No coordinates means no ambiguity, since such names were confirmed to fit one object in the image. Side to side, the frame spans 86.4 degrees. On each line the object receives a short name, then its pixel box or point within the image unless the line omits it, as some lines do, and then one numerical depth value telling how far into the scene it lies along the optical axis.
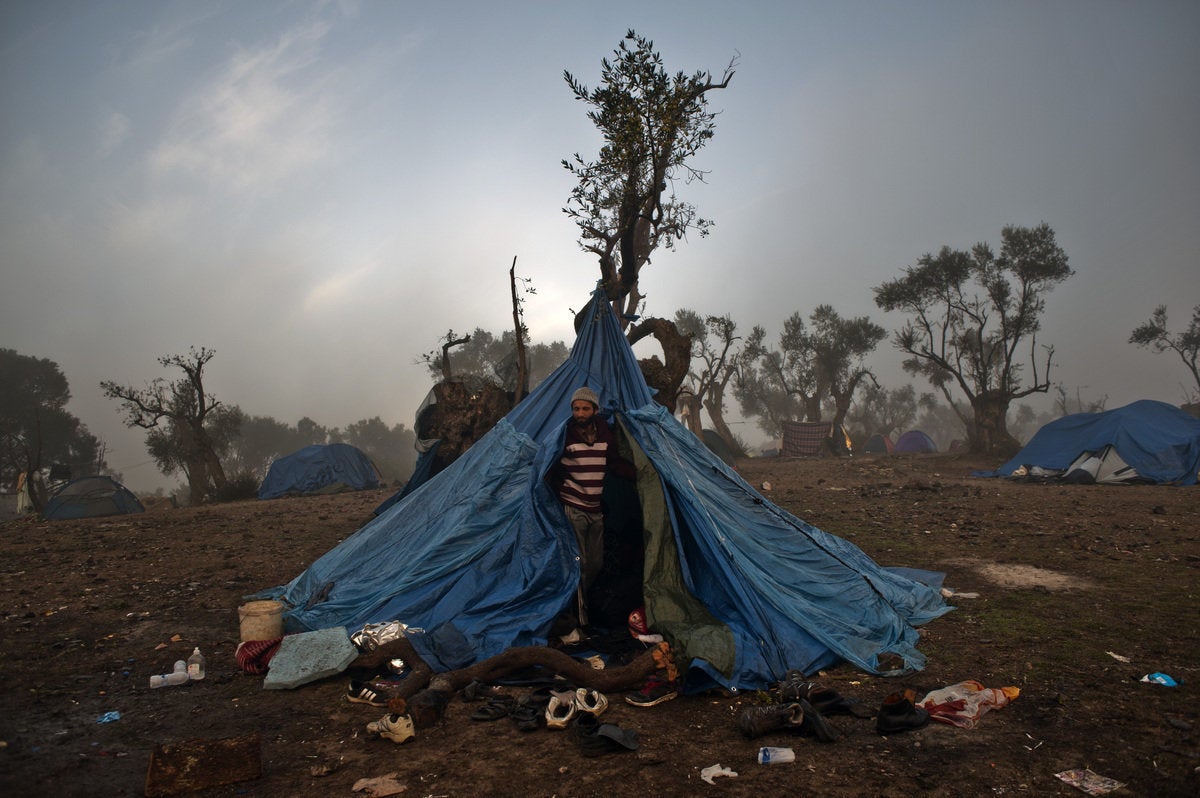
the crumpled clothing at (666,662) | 4.20
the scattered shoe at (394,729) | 3.51
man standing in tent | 5.52
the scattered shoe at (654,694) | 3.99
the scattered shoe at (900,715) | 3.40
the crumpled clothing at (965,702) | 3.48
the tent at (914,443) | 35.97
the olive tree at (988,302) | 23.88
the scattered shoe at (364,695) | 4.08
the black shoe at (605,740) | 3.33
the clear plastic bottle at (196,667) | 4.67
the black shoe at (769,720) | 3.43
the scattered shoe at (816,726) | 3.36
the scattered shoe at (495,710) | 3.83
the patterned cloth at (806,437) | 29.32
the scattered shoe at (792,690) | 3.84
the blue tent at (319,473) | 20.70
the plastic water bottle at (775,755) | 3.16
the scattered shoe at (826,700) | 3.68
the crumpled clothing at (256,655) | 4.77
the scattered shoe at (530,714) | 3.65
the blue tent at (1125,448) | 14.30
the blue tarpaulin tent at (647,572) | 4.61
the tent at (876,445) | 35.41
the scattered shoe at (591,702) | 3.73
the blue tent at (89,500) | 17.61
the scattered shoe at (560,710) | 3.63
